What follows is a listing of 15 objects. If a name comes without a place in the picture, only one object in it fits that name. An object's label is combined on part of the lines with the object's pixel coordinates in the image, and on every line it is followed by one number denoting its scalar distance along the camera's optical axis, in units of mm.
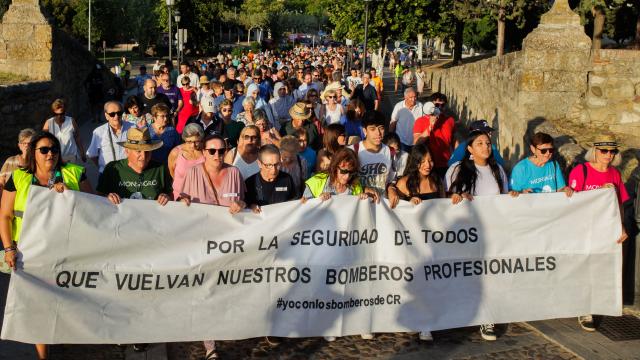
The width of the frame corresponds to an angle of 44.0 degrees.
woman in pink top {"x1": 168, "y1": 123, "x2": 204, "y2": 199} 7141
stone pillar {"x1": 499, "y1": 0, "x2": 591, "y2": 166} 11953
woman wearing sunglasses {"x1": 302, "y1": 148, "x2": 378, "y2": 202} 6336
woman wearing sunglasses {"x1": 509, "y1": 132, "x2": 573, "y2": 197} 6941
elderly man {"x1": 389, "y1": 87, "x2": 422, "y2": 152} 11578
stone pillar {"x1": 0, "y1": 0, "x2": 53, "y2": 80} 16844
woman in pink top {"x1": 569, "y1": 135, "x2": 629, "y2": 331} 6770
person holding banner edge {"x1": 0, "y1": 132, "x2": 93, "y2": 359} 5719
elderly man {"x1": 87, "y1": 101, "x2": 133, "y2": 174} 8500
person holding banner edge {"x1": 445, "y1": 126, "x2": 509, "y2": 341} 6797
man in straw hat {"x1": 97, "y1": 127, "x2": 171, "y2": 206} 6301
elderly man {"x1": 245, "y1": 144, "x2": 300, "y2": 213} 6352
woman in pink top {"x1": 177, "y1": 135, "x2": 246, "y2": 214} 6180
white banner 5633
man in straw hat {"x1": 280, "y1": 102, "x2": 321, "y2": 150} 10250
